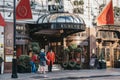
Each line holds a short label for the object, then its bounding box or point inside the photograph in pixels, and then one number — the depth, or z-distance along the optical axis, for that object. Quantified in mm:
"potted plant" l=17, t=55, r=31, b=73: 31938
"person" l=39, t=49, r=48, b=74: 29891
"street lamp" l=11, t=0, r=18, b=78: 25828
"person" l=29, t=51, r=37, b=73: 32438
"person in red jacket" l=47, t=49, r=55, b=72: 32959
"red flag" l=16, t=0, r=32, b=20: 29453
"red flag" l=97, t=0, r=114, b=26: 34062
